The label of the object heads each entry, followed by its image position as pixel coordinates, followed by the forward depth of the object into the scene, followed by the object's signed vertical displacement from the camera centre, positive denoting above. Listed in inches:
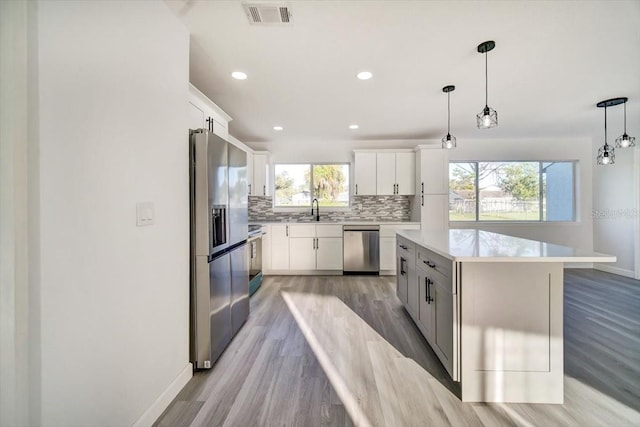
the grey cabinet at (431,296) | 67.6 -26.6
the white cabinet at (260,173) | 189.5 +27.5
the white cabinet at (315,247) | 179.6 -24.4
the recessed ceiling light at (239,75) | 97.8 +51.2
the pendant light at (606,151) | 125.3 +28.9
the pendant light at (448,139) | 110.2 +30.8
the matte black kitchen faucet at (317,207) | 198.8 +3.1
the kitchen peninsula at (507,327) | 62.8 -28.0
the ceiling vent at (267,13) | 64.1 +49.9
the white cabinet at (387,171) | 187.6 +28.4
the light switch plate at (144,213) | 54.2 -0.3
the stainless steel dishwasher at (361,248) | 177.6 -25.0
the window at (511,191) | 195.8 +14.4
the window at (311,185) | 201.8 +20.2
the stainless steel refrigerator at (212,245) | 74.0 -10.1
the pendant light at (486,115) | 79.7 +30.7
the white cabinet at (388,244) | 177.6 -22.3
